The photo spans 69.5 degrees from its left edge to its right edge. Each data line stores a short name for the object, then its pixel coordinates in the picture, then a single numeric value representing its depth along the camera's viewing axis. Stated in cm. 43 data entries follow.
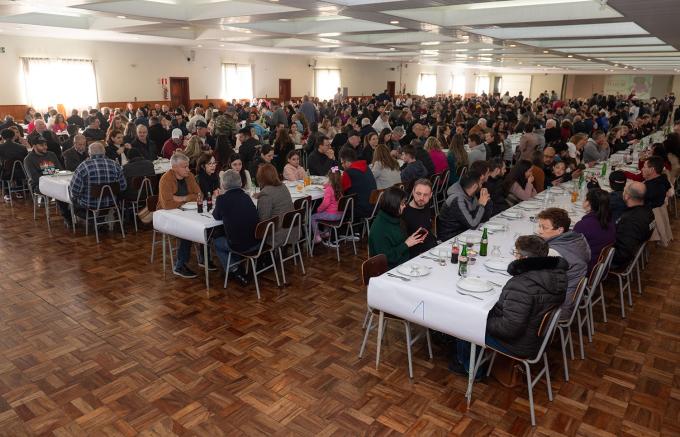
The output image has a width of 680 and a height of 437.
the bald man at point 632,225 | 439
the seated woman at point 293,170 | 657
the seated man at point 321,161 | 726
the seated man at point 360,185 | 593
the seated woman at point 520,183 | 591
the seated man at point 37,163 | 726
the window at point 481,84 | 3950
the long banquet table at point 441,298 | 302
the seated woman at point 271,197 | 491
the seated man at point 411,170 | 649
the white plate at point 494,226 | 448
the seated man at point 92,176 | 605
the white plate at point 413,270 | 336
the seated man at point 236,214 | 458
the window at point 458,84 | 3598
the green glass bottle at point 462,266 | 345
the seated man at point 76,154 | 729
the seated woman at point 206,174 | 590
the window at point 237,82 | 2048
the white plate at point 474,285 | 314
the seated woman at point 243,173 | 604
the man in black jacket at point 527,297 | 283
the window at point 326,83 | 2456
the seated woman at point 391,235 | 373
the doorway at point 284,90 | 2281
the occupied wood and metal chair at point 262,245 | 462
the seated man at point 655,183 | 538
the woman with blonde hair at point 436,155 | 739
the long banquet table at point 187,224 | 475
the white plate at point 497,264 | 354
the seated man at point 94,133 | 951
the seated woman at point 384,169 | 656
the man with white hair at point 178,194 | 526
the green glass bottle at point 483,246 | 385
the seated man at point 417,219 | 404
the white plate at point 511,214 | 492
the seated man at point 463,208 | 438
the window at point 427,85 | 3186
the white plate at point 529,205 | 528
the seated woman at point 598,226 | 396
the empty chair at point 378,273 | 339
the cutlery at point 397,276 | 331
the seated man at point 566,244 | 331
